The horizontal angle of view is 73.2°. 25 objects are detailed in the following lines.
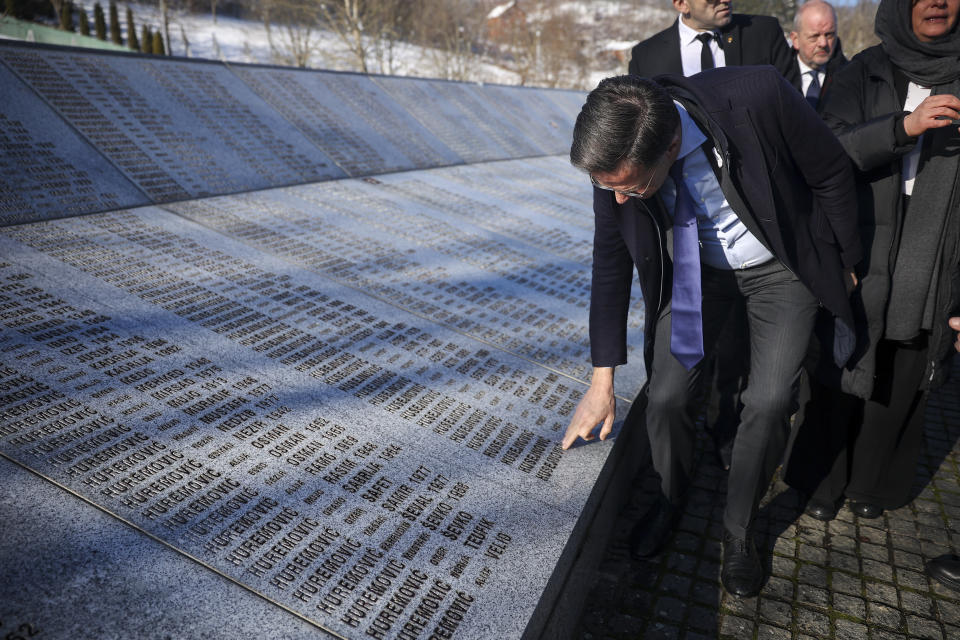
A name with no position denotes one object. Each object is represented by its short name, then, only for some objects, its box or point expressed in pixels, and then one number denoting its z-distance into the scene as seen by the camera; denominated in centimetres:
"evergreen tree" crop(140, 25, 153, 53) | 2891
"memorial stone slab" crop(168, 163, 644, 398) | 337
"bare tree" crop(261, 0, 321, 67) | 2484
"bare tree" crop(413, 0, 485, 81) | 2942
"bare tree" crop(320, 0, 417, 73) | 2342
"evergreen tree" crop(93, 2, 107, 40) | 3122
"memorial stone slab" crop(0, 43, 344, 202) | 423
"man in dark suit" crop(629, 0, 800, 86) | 399
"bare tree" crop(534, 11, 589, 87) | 3431
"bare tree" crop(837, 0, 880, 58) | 3856
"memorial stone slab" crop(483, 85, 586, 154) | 927
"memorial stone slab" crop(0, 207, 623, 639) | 180
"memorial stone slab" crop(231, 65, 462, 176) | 592
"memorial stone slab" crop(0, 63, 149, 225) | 351
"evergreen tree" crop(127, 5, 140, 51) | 2888
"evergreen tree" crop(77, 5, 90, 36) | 3122
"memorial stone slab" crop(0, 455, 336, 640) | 148
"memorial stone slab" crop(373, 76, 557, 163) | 756
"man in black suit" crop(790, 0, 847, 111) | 449
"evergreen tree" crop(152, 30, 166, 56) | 2638
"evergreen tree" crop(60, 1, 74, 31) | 3225
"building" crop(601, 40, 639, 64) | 4474
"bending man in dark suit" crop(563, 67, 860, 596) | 194
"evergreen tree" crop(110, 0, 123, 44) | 3177
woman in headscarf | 244
